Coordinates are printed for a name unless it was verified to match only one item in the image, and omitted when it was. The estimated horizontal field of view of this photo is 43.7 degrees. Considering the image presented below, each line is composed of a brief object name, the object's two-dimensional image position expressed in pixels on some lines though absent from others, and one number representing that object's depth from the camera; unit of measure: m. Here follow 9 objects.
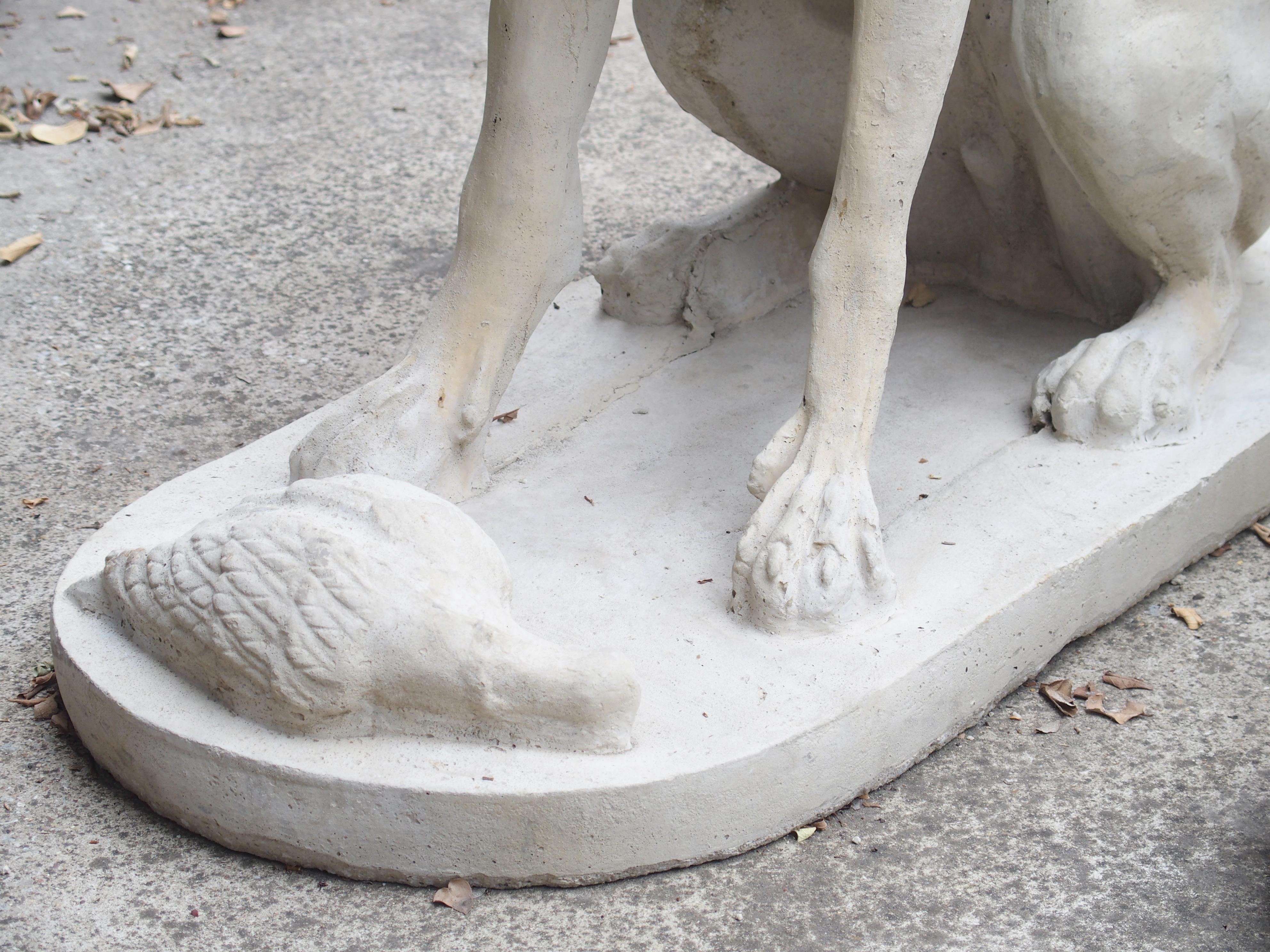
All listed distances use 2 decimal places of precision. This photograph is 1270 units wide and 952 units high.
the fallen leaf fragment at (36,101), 4.40
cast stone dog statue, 2.19
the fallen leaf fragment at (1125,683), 2.43
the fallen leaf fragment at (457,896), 1.97
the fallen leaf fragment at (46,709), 2.33
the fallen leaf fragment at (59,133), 4.25
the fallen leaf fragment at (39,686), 2.38
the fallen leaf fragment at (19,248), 3.71
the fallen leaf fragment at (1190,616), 2.56
